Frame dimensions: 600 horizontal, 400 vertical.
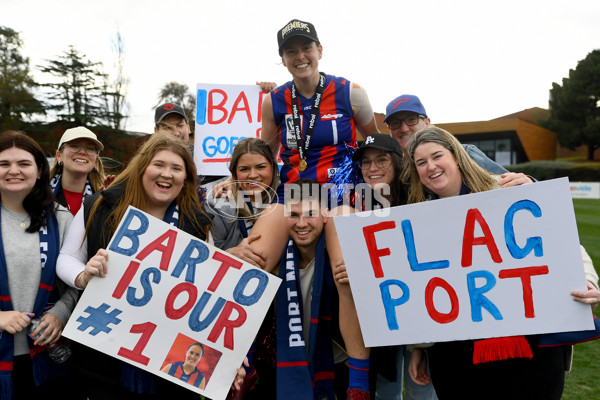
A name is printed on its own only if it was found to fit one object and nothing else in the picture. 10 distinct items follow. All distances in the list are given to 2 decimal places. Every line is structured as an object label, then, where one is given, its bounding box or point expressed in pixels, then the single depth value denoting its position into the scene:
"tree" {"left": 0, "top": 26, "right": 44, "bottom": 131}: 31.47
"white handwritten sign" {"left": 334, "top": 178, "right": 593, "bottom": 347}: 2.12
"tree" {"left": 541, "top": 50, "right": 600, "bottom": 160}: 47.28
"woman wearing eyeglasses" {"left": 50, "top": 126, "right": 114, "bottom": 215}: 3.42
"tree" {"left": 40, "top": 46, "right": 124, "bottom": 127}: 32.09
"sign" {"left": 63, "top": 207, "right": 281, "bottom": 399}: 2.43
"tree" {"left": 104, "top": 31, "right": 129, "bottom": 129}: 32.28
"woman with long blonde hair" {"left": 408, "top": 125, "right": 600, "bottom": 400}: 2.23
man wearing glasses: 3.56
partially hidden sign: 4.79
